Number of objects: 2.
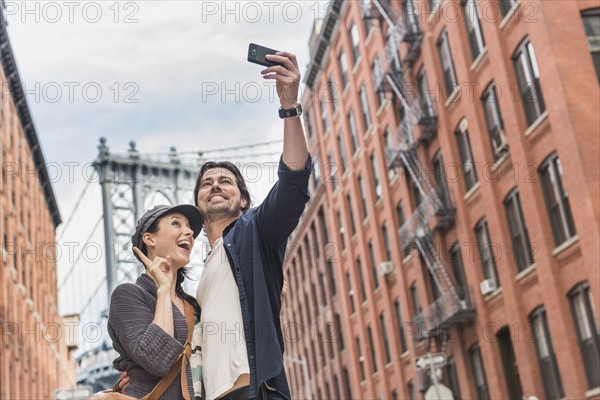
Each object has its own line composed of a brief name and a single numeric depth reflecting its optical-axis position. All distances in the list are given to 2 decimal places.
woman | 3.88
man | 4.09
